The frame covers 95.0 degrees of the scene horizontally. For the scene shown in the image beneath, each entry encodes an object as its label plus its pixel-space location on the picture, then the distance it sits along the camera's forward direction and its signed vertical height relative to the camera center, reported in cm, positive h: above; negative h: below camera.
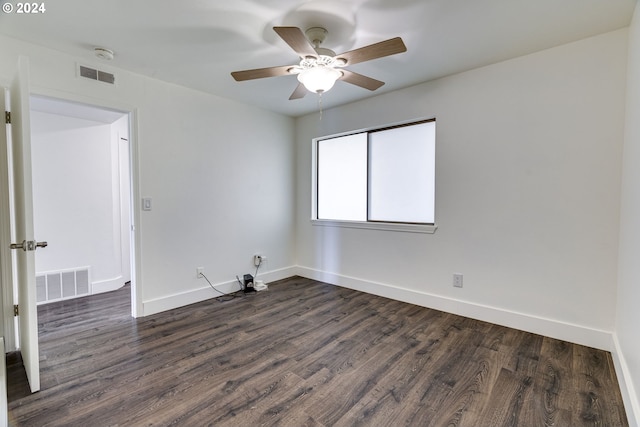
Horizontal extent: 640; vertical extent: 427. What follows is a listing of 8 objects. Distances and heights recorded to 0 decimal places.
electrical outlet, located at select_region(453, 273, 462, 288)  292 -76
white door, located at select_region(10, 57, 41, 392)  173 -8
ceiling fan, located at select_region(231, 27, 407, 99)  181 +98
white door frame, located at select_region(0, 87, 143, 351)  284 -4
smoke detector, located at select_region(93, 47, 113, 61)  236 +124
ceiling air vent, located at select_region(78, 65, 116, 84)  253 +115
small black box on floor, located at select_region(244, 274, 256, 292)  370 -101
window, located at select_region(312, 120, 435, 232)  322 +33
